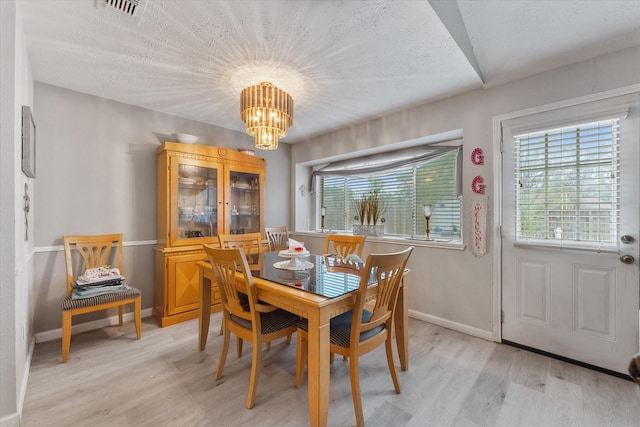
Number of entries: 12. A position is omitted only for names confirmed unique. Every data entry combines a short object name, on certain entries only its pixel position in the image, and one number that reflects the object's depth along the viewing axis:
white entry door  1.91
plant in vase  3.49
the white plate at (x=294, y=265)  2.00
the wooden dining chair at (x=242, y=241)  2.59
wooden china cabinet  2.89
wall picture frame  1.74
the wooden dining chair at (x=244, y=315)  1.63
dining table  1.39
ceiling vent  1.53
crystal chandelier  2.08
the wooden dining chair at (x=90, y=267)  2.18
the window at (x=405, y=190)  3.06
